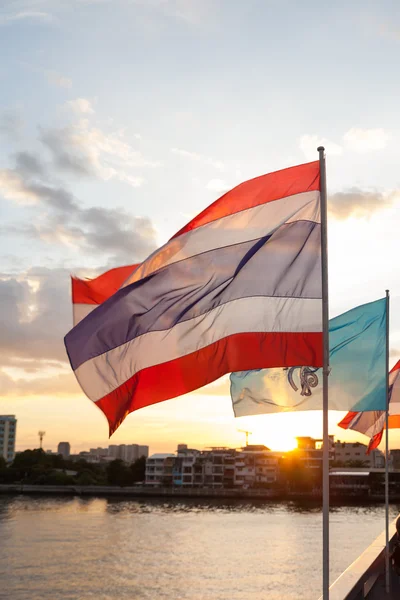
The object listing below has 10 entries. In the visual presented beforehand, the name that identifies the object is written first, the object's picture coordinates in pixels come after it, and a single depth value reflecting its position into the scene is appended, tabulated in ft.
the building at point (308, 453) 485.15
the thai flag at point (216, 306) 22.13
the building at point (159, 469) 499.51
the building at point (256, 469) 488.02
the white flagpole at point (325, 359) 19.03
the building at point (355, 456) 550.36
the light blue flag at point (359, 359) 34.65
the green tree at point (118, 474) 485.97
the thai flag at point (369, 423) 40.32
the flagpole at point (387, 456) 32.09
